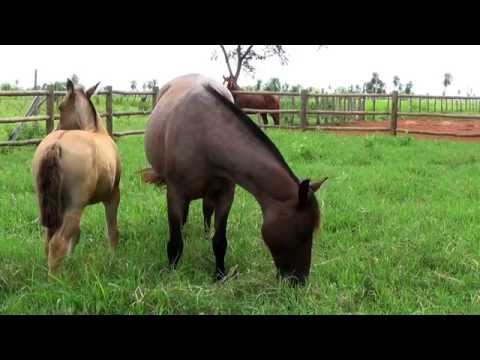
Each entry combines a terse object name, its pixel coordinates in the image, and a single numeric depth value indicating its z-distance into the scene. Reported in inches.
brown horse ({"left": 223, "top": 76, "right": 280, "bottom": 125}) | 794.8
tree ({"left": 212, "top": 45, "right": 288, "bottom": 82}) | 1167.6
